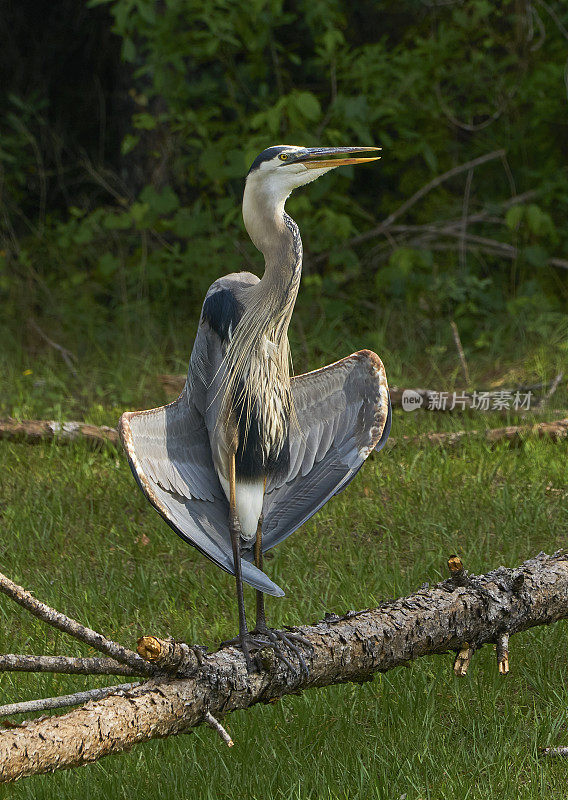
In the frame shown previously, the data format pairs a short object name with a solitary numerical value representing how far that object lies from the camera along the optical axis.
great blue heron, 20.98
